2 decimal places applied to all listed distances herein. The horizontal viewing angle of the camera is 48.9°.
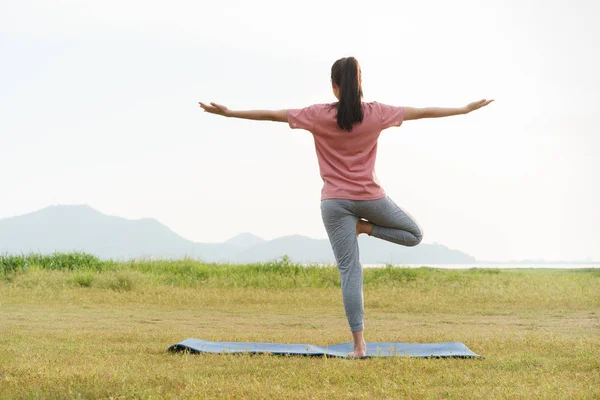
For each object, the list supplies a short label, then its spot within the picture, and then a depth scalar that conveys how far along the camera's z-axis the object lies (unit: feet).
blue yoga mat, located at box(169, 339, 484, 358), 17.04
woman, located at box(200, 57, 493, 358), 16.19
